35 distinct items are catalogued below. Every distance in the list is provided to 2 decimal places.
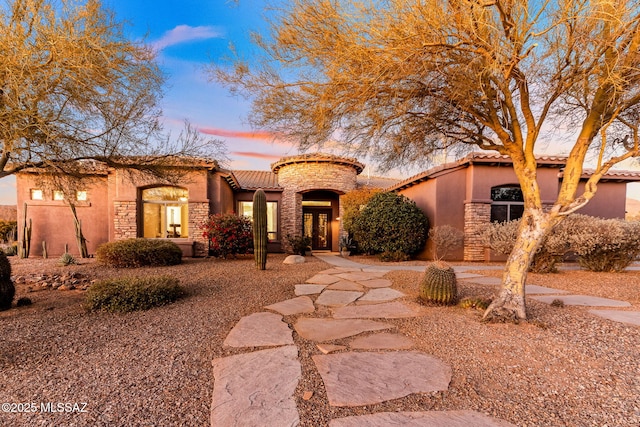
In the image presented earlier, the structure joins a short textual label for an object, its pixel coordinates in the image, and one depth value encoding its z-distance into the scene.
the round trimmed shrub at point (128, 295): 4.38
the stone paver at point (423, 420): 1.83
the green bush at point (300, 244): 12.49
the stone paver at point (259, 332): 3.15
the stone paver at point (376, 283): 5.91
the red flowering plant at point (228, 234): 10.14
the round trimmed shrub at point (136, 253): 8.30
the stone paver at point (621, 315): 3.78
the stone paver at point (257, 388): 1.90
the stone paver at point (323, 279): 6.39
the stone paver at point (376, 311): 4.05
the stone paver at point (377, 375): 2.14
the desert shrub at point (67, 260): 8.55
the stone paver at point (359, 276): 6.76
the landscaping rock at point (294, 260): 9.82
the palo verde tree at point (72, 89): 3.38
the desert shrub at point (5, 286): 4.45
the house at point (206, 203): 10.22
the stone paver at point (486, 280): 6.14
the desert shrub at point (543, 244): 7.19
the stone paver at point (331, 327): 3.34
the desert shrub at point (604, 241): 7.12
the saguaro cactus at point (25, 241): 10.45
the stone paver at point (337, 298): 4.75
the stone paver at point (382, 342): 3.00
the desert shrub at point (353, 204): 12.55
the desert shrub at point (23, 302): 4.72
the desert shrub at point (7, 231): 13.41
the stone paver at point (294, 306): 4.32
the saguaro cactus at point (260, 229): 8.03
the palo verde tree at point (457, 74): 3.28
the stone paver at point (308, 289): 5.48
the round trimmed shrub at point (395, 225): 10.09
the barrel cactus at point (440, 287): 4.51
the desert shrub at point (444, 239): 9.53
